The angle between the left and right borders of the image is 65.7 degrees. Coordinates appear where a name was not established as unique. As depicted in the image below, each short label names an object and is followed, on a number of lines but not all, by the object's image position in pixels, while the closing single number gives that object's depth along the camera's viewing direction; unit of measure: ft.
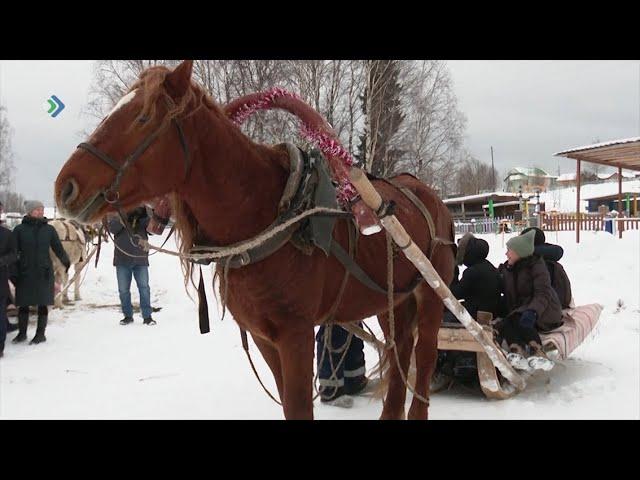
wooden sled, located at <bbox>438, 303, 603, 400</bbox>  12.91
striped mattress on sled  13.66
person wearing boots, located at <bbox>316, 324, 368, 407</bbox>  13.42
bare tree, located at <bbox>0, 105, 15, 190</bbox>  101.28
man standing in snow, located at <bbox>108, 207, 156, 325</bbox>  24.95
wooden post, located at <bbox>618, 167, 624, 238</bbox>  46.83
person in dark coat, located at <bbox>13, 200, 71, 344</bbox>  21.25
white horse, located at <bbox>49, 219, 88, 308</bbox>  30.17
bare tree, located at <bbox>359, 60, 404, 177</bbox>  57.98
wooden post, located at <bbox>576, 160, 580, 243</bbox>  44.68
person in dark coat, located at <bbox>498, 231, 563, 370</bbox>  13.48
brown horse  6.14
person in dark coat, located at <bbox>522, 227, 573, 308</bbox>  17.67
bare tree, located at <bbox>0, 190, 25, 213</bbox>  150.53
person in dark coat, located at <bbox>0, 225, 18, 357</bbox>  19.34
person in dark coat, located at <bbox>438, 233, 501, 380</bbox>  15.14
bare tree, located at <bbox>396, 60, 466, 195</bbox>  64.90
